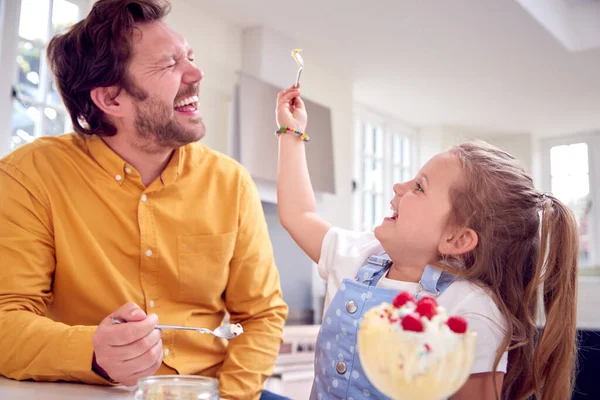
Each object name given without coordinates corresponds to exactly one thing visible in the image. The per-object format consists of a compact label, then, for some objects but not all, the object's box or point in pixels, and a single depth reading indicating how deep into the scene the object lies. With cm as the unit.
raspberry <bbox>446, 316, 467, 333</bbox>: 59
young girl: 102
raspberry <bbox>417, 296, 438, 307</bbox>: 62
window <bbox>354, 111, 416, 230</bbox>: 578
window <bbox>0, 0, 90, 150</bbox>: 299
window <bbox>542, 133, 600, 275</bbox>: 636
